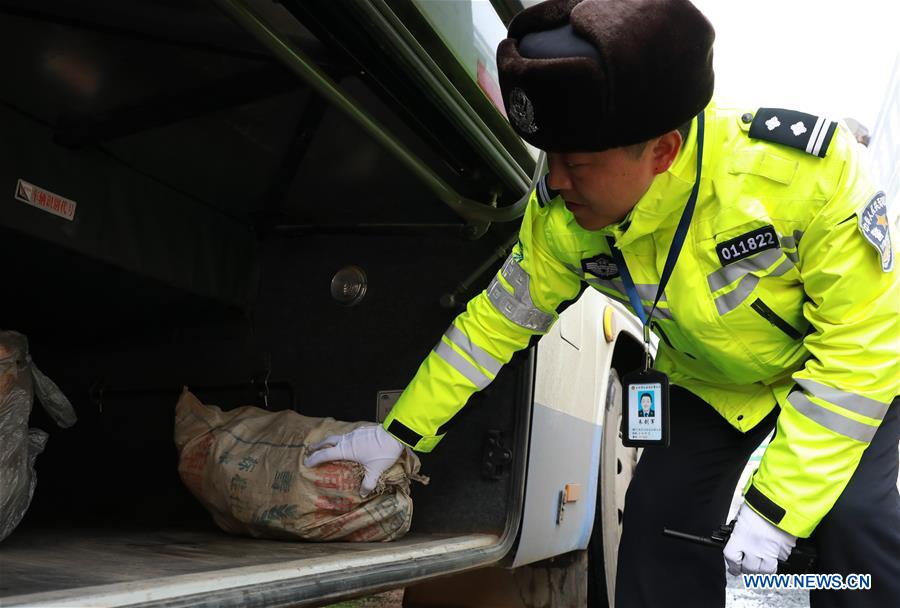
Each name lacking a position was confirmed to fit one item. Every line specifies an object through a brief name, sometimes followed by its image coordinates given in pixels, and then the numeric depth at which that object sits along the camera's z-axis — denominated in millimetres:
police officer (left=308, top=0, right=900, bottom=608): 1271
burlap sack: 1763
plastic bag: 1556
